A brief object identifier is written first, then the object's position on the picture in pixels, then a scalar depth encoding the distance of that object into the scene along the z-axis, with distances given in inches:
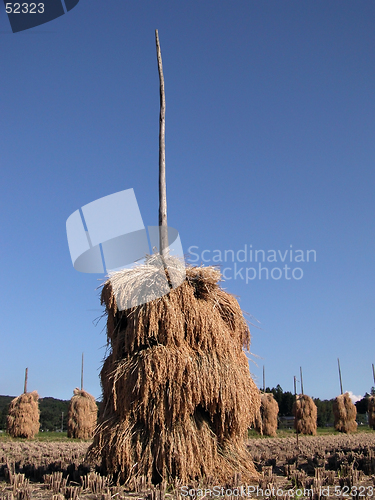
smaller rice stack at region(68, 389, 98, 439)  1025.5
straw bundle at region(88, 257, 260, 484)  236.4
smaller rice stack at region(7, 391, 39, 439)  1016.2
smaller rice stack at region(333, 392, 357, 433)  1296.8
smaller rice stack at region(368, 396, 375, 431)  1304.1
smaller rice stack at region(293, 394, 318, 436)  1203.9
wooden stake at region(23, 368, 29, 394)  1124.9
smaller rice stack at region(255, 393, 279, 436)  1167.6
